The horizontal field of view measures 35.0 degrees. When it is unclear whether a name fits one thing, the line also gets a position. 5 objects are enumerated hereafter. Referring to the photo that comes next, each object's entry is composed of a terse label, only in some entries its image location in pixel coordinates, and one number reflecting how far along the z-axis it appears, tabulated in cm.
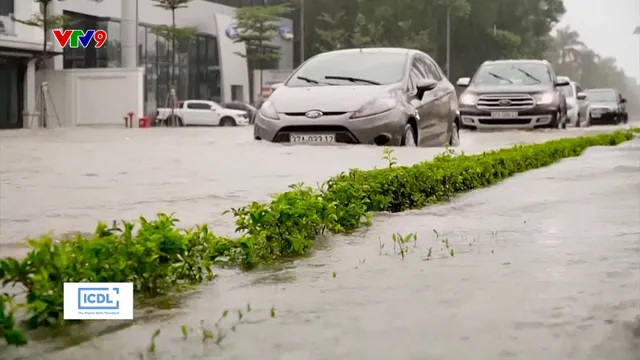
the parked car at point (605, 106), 3419
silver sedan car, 959
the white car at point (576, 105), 2455
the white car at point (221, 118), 2984
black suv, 1680
